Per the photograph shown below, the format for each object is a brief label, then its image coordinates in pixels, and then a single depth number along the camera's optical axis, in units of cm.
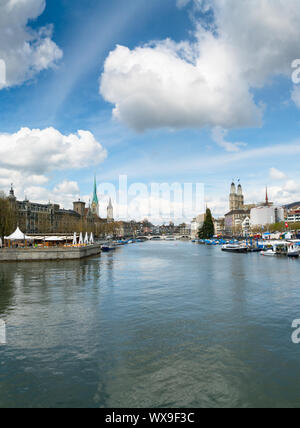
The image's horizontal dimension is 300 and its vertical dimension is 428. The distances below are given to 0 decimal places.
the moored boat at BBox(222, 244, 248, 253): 10325
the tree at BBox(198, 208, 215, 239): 19588
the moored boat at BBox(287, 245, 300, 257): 7925
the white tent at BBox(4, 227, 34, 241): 6744
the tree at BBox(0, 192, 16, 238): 8244
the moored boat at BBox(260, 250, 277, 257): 8674
